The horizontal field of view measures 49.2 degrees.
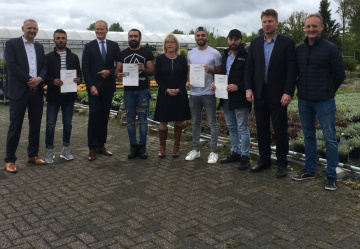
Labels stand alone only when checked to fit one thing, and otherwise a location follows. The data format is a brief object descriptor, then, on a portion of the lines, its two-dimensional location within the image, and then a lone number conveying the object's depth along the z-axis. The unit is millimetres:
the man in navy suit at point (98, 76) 6355
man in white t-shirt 6066
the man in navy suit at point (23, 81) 5785
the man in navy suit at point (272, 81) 5207
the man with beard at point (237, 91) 5723
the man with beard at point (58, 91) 6234
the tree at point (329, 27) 39062
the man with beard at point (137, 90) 6340
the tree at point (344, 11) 39031
